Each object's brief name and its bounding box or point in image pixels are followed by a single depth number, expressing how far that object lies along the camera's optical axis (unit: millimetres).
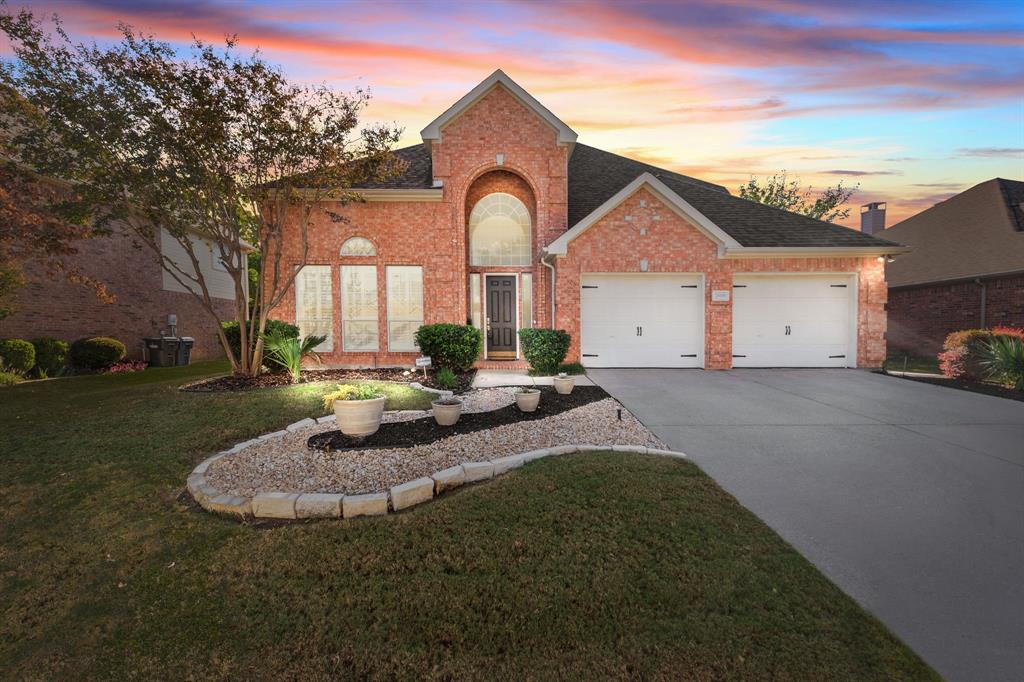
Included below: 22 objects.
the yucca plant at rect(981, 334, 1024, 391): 8914
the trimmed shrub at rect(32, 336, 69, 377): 11203
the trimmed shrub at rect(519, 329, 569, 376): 10719
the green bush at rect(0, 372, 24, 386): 9828
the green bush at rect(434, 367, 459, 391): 9016
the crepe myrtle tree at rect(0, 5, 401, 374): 7816
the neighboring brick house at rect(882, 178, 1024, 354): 13953
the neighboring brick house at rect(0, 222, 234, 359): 11500
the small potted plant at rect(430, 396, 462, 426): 6047
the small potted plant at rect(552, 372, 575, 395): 8133
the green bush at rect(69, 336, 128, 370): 12227
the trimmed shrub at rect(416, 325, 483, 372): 10688
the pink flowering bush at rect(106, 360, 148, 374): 12779
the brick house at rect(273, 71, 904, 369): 11492
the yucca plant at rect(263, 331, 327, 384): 9492
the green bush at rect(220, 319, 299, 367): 10383
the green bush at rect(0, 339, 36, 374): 10436
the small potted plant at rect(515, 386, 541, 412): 6723
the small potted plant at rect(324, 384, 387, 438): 5480
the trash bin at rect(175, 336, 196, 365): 15005
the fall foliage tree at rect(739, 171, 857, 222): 27688
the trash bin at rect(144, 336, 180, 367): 14320
